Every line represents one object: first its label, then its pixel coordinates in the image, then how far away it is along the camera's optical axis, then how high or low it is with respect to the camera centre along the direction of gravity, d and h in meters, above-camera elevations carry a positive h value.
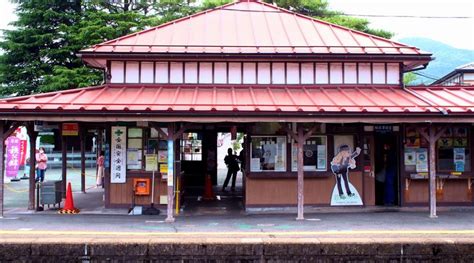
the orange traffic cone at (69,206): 13.86 -1.66
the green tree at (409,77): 37.04 +5.93
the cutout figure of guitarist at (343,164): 14.39 -0.43
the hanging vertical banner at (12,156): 23.70 -0.26
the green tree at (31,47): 31.36 +7.01
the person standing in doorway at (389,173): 14.91 -0.73
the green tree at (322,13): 31.98 +9.52
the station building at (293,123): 13.63 +0.82
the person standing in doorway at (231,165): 18.66 -0.58
